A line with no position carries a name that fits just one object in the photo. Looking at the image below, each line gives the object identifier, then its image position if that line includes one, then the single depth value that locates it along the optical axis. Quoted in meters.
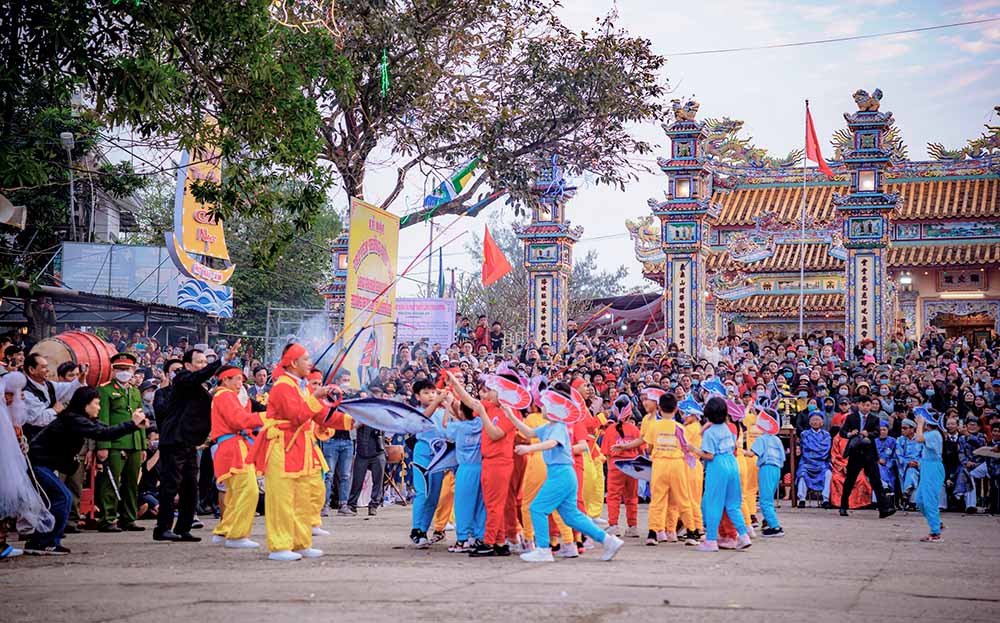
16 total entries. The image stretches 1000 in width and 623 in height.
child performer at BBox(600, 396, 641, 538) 13.69
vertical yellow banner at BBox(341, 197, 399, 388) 15.88
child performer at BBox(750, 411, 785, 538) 13.97
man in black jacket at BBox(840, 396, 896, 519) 18.86
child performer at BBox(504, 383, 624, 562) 10.09
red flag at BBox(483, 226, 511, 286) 26.06
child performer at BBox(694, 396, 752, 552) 11.74
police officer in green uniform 13.02
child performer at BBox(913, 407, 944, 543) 13.43
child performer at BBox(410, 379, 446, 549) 11.62
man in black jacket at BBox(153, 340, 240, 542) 11.66
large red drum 12.05
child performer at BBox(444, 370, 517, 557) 10.54
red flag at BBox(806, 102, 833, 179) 27.05
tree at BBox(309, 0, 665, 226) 18.33
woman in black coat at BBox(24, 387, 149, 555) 10.14
